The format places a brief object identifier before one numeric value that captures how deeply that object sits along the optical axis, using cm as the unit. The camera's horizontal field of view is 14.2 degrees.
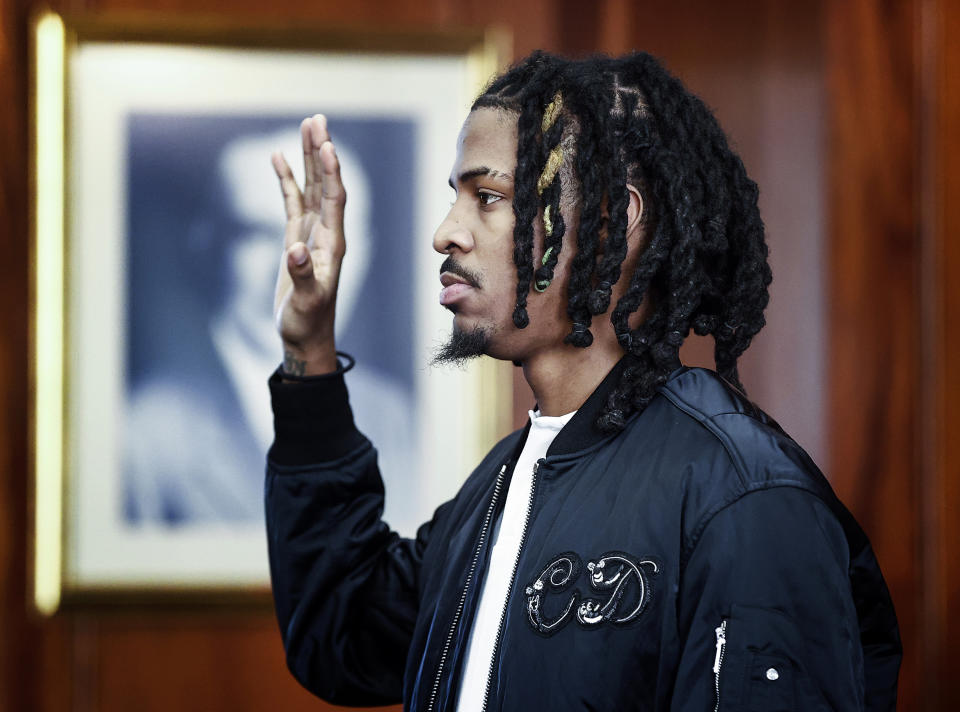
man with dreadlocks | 307
